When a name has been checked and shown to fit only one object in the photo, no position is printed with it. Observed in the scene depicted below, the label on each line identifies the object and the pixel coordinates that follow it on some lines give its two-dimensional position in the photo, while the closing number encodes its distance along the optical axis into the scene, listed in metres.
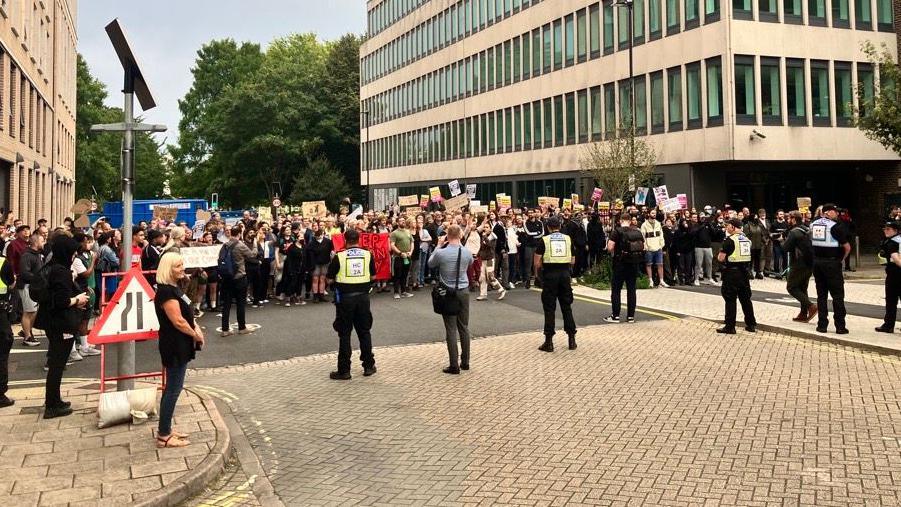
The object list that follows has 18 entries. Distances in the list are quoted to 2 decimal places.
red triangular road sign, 7.03
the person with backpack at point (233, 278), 12.64
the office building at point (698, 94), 29.80
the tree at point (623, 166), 28.16
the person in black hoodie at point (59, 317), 7.33
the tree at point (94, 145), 67.12
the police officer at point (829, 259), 11.42
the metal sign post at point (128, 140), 7.16
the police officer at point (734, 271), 11.88
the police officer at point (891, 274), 11.03
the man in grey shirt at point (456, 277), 9.50
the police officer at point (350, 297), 9.12
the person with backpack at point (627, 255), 13.08
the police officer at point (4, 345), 7.76
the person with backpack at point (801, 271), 12.45
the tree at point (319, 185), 63.88
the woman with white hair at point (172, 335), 6.30
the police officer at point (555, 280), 10.66
